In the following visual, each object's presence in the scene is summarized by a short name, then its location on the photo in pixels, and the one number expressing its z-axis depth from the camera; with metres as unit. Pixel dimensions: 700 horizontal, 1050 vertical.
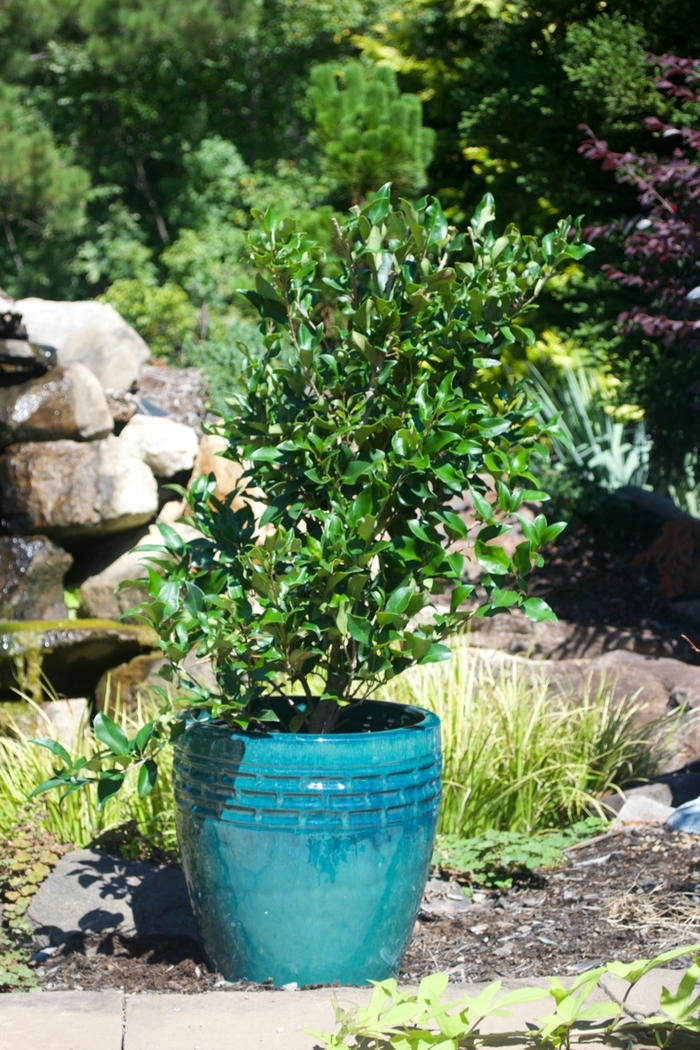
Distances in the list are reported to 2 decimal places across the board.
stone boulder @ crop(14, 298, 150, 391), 8.67
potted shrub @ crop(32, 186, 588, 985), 2.36
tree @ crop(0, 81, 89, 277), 12.12
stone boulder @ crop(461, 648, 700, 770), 4.58
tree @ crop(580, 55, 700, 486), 5.09
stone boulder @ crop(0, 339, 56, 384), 7.38
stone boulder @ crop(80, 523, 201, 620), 6.66
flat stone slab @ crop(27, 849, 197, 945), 2.89
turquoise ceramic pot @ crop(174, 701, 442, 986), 2.35
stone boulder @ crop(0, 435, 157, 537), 6.79
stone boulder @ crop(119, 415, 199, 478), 7.38
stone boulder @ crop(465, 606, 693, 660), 6.06
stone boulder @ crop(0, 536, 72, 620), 6.67
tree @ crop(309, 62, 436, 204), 8.85
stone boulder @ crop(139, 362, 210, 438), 8.93
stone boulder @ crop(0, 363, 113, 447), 7.26
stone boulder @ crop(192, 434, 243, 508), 7.07
